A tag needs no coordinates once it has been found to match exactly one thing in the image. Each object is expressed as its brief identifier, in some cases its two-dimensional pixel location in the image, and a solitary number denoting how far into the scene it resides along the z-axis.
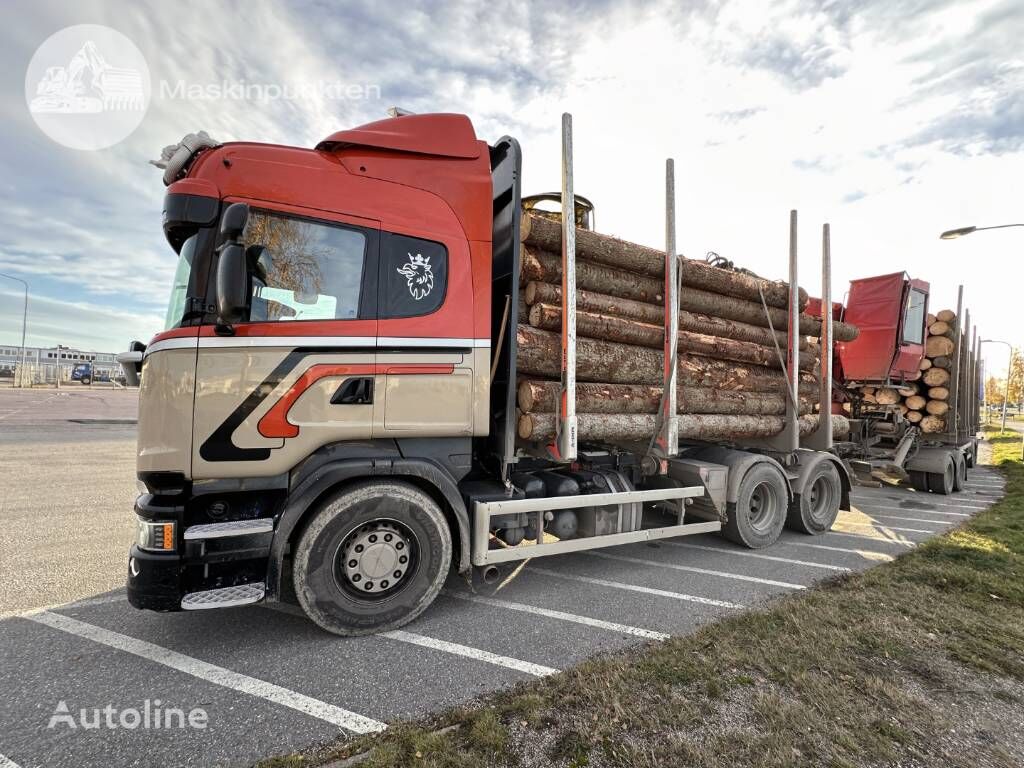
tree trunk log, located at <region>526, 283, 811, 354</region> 4.38
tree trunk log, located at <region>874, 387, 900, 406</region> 9.84
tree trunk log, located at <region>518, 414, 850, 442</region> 4.24
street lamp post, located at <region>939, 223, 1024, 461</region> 12.61
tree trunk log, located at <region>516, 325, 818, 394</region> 4.29
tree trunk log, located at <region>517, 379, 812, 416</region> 4.25
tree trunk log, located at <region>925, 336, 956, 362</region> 10.33
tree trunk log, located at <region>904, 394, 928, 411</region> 10.54
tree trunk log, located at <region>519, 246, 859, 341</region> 4.43
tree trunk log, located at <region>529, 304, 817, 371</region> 4.32
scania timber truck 3.08
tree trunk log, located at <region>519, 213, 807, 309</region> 4.41
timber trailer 9.21
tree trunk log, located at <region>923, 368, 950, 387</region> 10.26
